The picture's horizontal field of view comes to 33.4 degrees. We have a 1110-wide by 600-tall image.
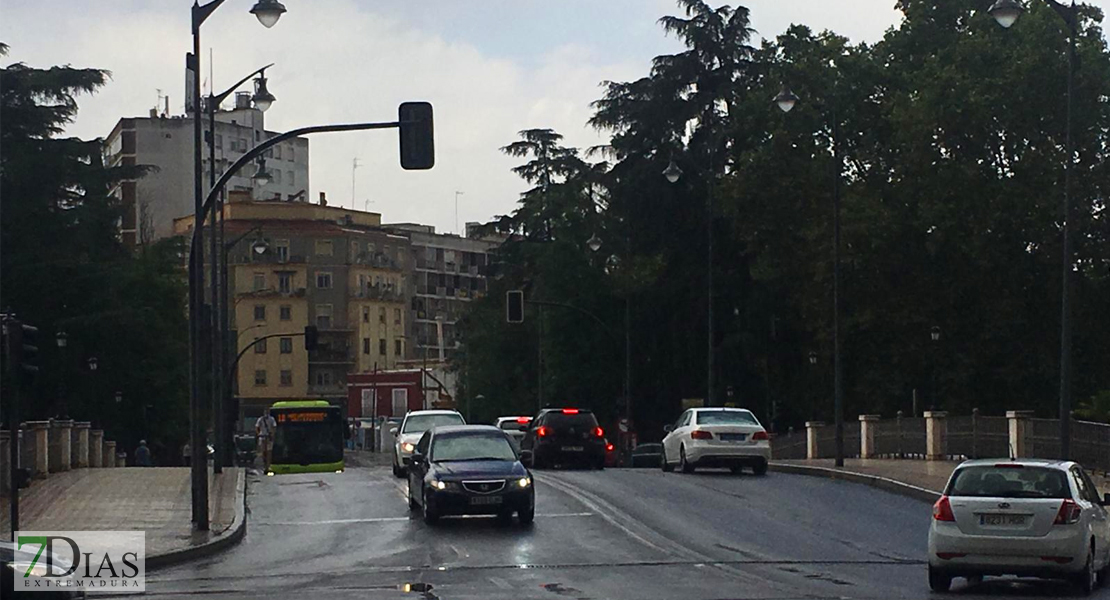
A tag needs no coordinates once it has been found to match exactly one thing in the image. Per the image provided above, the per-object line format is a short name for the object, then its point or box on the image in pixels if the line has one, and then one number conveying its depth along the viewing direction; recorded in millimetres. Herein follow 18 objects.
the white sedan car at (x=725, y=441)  41781
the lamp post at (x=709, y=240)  58562
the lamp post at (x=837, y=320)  43500
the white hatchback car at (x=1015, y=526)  19375
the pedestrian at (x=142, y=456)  69500
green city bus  59219
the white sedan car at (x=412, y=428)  42281
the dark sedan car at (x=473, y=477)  28734
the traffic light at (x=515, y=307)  64688
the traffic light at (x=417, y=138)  27078
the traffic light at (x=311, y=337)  61669
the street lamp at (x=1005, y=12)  30859
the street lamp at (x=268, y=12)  29938
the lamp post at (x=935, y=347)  61281
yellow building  143375
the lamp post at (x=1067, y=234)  29484
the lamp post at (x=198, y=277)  28234
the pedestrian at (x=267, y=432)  58406
